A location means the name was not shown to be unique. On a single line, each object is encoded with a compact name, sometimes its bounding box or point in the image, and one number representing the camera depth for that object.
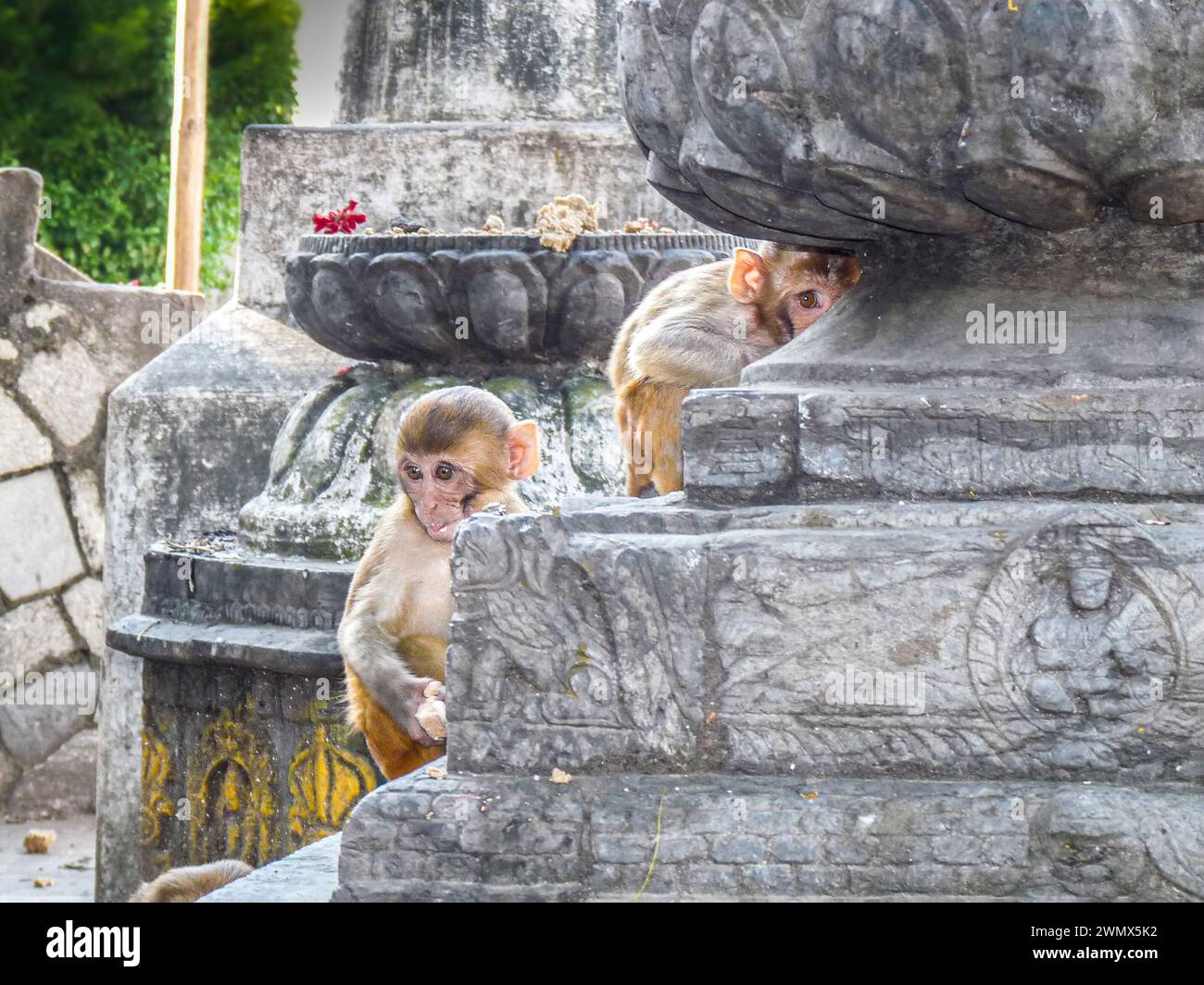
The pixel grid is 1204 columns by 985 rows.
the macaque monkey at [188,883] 6.76
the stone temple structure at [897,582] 4.31
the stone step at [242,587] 8.50
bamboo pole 14.36
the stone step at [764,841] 4.23
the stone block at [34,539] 14.19
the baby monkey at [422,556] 6.57
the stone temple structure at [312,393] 8.69
